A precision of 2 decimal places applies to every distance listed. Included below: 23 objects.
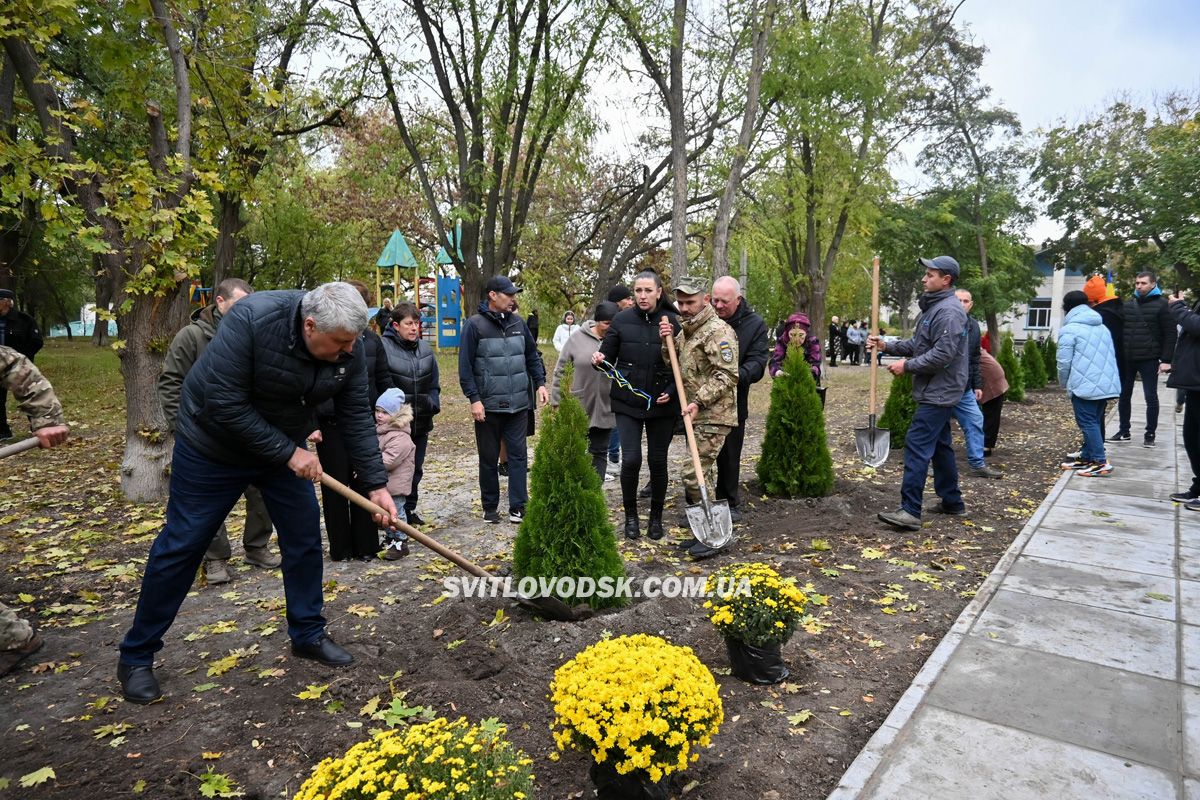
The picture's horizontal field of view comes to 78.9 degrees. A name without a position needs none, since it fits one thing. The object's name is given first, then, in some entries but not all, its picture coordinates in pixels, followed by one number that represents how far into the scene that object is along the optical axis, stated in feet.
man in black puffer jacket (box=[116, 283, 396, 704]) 10.80
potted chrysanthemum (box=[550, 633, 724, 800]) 7.98
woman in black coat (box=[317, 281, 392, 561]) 17.30
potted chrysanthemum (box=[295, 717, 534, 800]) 6.32
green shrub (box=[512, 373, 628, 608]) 13.44
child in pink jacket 18.45
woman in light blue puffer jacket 25.05
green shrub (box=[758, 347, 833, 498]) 22.80
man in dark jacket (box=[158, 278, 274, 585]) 15.12
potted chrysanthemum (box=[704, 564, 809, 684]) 11.23
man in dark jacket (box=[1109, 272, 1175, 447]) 32.19
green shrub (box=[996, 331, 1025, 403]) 47.37
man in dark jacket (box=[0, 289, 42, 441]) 32.68
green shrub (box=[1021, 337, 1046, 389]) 58.08
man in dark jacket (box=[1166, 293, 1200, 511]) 21.62
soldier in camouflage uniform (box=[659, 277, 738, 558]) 18.71
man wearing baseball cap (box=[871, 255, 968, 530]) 19.21
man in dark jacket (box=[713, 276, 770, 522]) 20.59
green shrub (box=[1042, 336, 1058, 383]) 67.56
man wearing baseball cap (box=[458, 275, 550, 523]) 21.02
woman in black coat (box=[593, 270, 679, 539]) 19.06
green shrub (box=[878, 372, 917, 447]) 31.55
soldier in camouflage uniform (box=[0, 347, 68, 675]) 12.09
